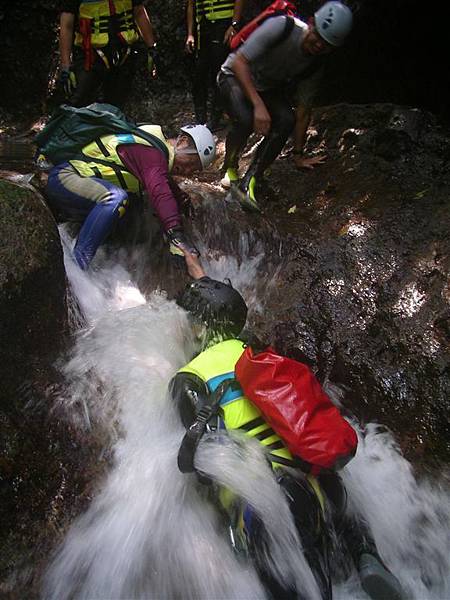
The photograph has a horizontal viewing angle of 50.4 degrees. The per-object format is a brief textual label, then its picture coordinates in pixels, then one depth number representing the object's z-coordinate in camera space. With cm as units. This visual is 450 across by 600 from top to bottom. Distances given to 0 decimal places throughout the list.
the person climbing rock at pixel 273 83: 432
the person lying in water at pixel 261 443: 262
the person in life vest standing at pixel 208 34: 643
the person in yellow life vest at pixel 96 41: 548
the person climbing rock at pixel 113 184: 419
